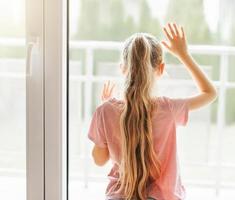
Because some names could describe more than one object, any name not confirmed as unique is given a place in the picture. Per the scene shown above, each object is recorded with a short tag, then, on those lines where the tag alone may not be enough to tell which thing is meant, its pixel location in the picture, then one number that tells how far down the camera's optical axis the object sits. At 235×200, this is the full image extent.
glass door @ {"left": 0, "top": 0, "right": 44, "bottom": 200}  2.46
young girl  2.33
